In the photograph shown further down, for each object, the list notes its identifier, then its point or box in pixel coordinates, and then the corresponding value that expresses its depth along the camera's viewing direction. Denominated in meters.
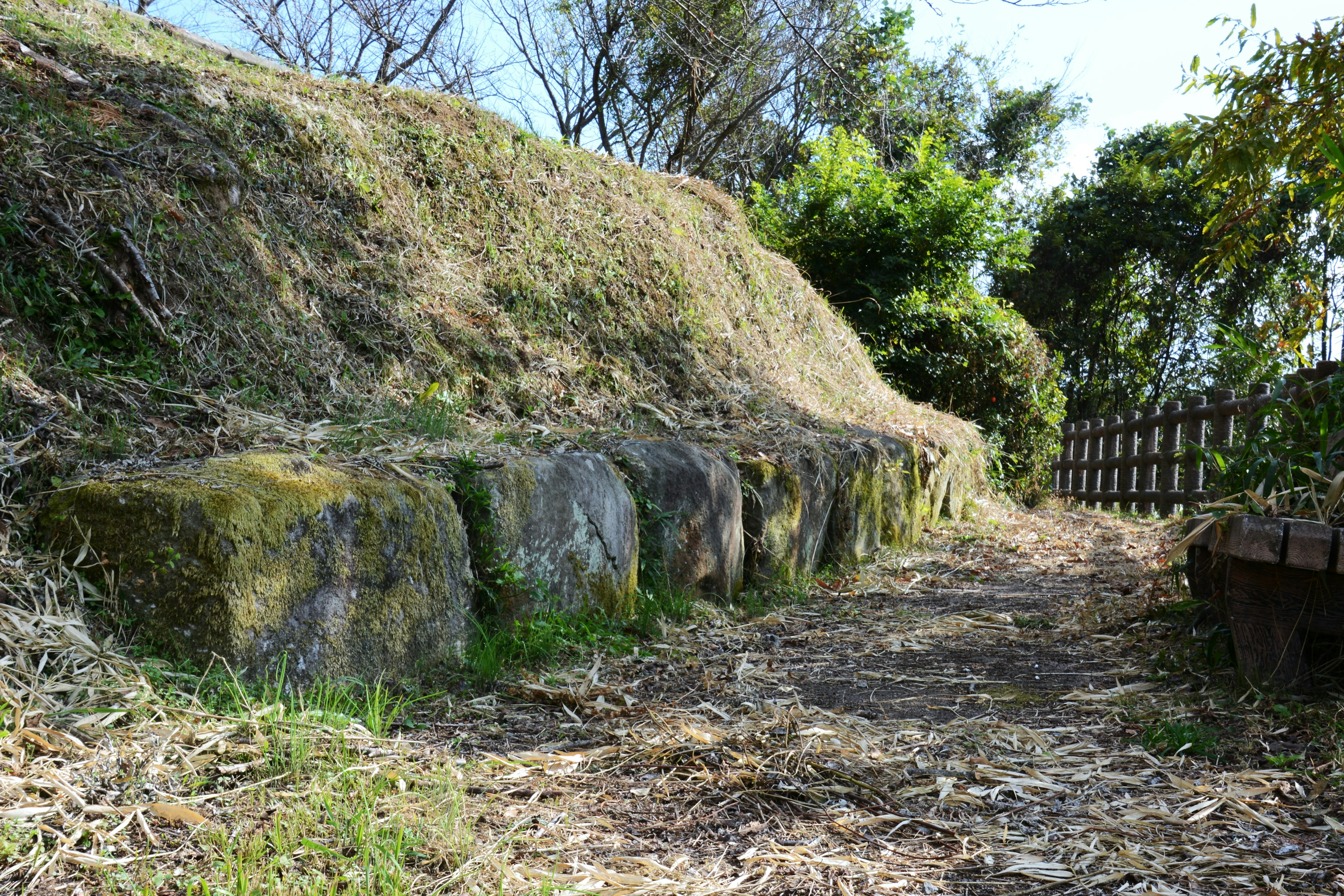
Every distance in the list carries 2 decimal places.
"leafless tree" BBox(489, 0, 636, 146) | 12.26
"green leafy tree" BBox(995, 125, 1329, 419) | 18.34
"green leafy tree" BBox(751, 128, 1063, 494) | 9.55
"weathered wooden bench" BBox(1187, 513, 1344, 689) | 2.73
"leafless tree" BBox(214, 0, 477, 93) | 10.73
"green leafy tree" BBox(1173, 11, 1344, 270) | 4.86
